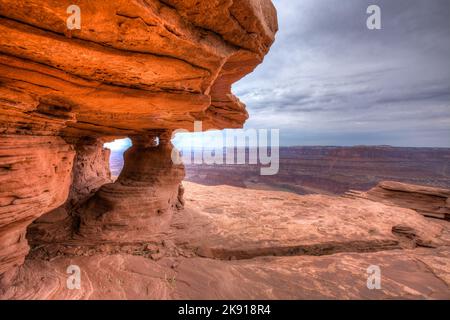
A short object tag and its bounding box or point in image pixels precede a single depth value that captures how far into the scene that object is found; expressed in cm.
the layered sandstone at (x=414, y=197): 1093
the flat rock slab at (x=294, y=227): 623
